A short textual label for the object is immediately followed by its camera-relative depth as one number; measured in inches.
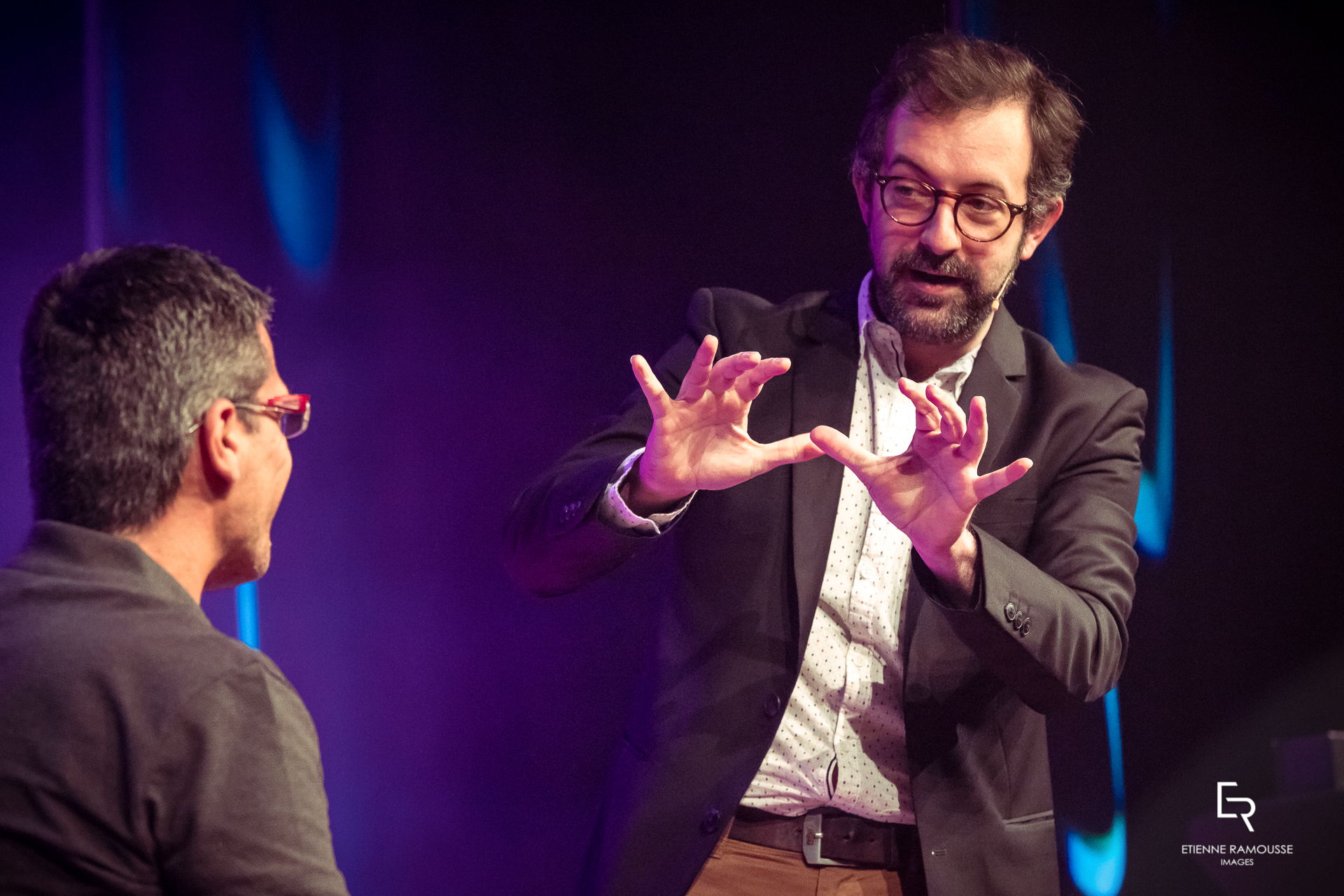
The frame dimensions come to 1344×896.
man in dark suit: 155.3
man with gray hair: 142.5
